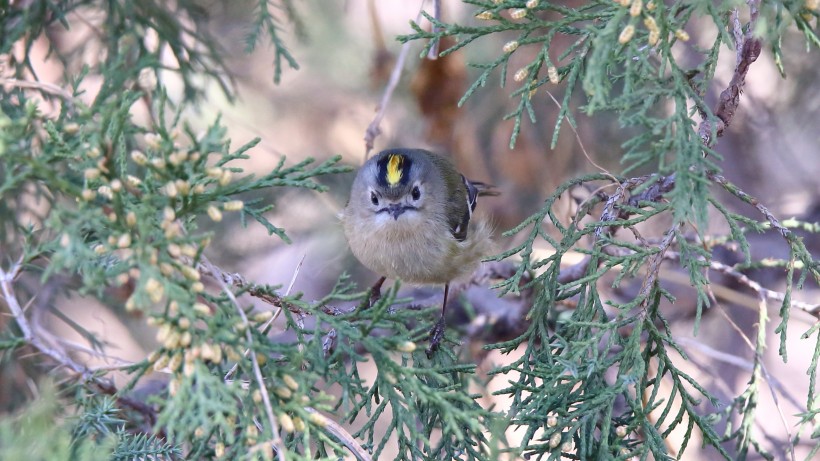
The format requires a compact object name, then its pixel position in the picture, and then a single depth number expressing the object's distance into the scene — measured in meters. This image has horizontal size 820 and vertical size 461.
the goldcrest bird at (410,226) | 3.06
